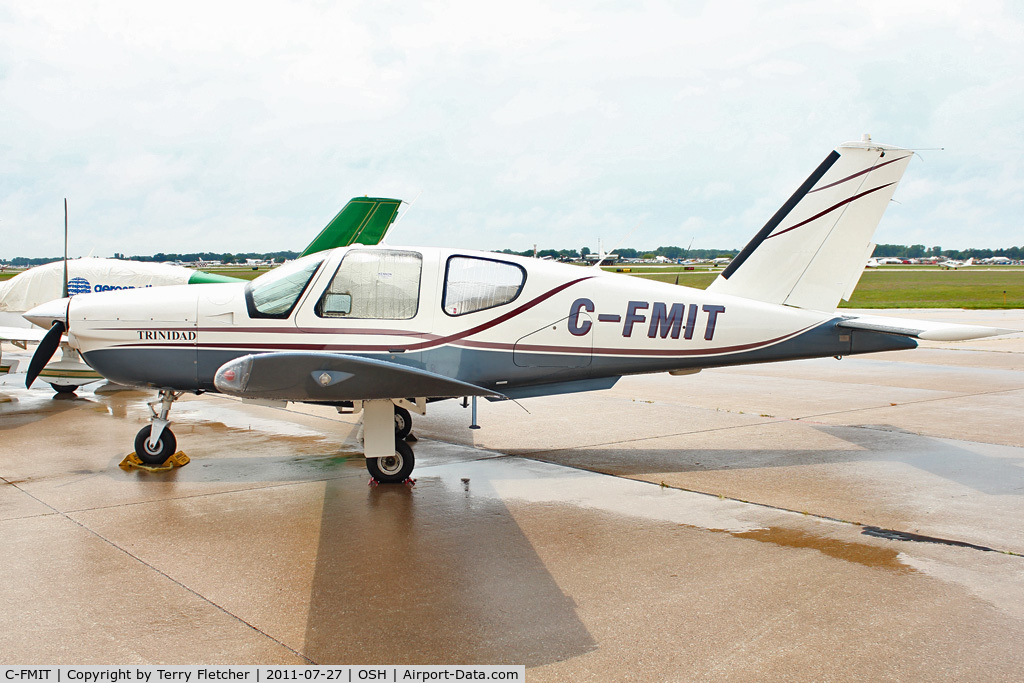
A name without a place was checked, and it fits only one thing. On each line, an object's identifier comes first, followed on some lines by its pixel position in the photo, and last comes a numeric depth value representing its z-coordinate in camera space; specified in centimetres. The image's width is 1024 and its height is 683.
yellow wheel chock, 792
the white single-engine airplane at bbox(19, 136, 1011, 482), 732
